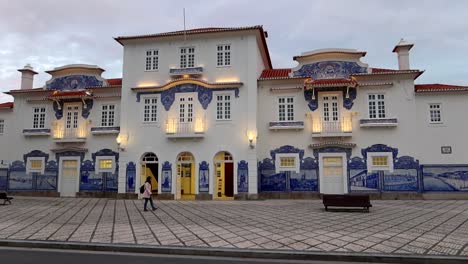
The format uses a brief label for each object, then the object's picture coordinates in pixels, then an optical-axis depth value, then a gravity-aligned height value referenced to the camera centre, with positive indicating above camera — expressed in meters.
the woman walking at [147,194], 15.82 -1.04
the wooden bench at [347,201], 14.92 -1.29
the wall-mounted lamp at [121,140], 23.80 +2.00
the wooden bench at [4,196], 18.36 -1.30
